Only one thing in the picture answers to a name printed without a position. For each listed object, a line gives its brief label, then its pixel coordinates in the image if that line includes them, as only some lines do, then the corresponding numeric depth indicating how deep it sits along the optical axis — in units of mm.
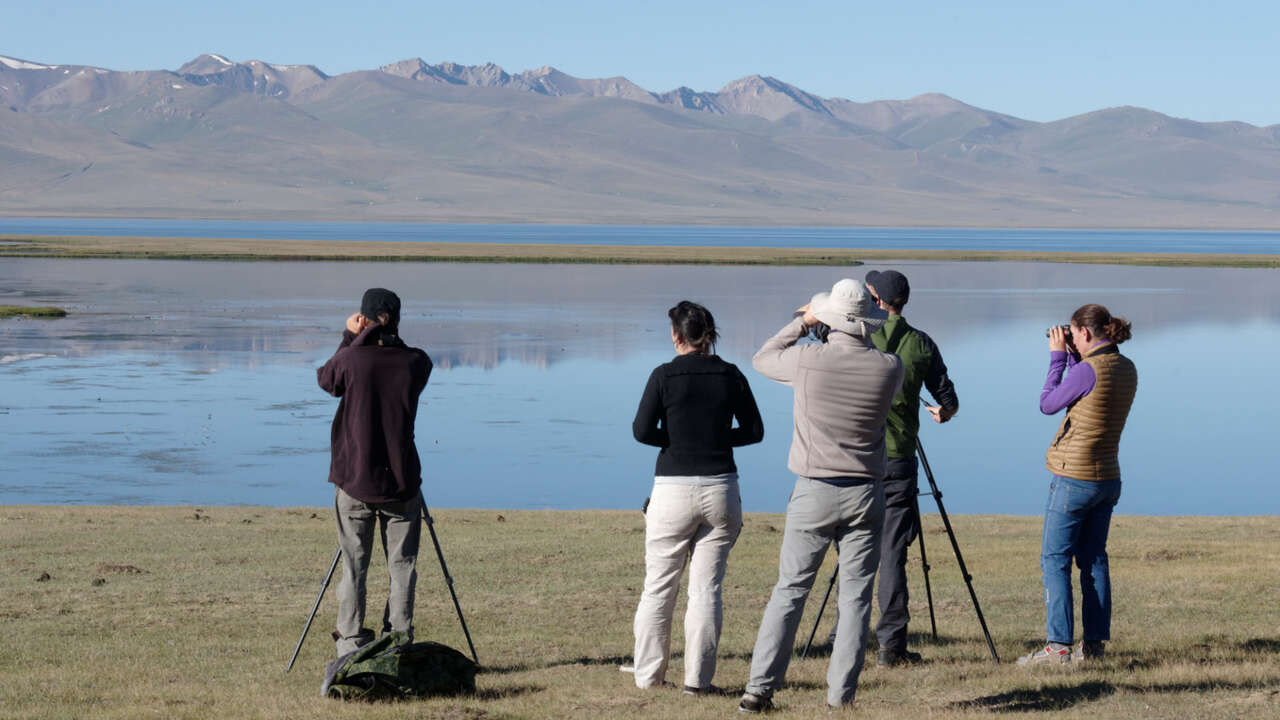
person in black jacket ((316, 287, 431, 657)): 16516
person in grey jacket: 14703
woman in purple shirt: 16781
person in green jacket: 17016
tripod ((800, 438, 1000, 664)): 17609
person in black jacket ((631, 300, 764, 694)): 15398
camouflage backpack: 15758
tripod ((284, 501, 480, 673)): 17266
